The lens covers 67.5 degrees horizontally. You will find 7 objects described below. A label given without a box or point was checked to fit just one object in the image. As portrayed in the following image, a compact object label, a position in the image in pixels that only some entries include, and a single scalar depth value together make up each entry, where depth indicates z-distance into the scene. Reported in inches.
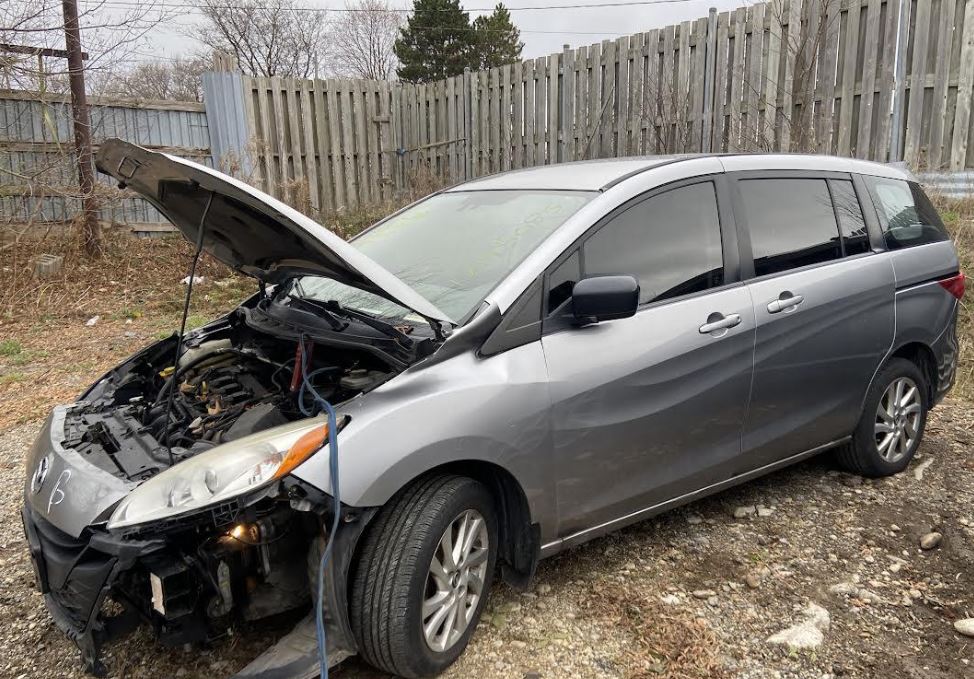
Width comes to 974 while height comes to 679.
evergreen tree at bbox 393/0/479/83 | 1268.5
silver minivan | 86.0
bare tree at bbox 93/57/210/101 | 1109.7
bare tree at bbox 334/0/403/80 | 1375.5
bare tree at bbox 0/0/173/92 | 311.1
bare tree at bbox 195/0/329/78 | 1235.9
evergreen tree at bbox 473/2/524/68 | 1312.7
